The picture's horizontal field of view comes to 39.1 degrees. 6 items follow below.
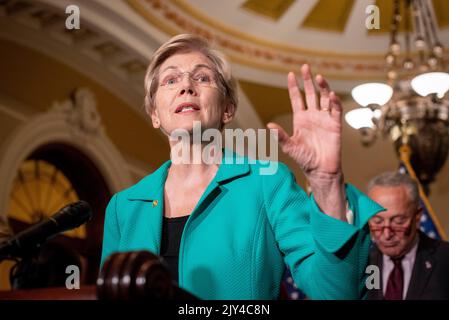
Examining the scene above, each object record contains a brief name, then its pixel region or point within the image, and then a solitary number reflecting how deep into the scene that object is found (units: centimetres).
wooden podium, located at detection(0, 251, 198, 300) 87
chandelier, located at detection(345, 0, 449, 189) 555
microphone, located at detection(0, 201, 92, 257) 136
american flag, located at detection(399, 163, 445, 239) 462
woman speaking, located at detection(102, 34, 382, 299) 123
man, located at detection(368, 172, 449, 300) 288
